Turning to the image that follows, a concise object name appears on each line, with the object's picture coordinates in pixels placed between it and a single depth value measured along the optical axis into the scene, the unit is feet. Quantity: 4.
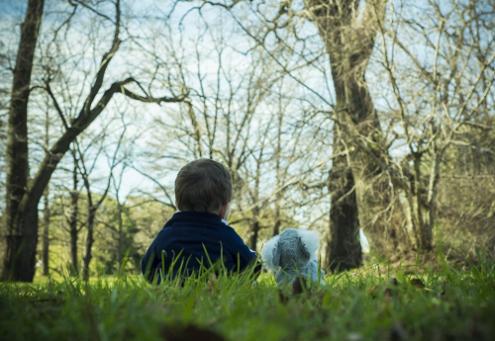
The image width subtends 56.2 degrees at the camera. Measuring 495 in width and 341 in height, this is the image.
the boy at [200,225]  10.50
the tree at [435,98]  23.66
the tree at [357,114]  26.11
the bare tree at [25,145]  38.83
